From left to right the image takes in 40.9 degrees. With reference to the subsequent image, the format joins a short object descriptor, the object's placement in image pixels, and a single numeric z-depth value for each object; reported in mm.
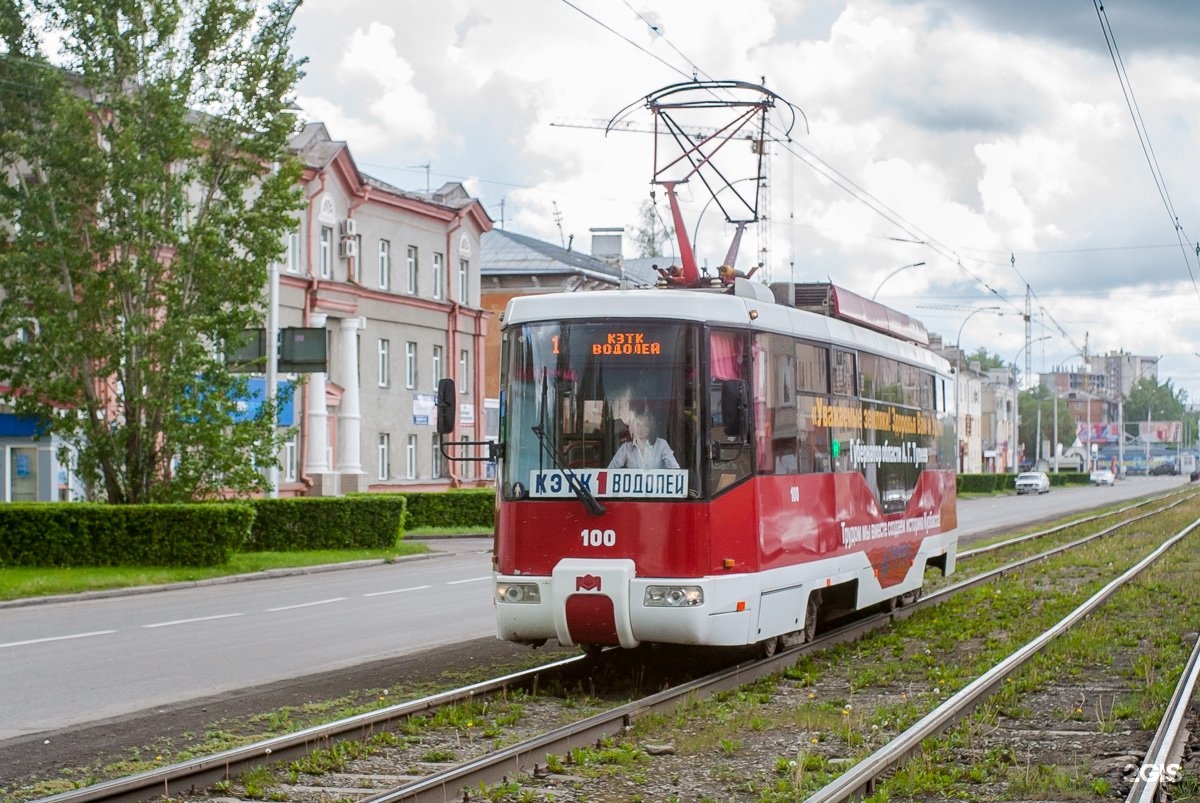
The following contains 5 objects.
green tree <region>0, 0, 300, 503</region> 27812
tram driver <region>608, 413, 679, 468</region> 11977
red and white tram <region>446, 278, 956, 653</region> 11836
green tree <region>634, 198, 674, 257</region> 95188
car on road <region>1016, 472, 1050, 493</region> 90438
